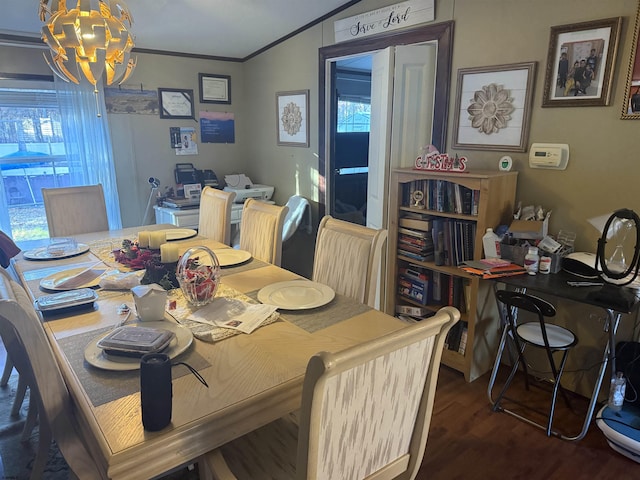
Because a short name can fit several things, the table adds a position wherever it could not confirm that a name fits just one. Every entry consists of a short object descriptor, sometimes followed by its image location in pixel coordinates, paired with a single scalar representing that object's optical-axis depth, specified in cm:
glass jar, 155
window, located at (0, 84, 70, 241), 336
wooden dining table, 94
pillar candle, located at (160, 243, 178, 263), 182
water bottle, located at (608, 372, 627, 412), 201
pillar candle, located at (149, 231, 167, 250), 211
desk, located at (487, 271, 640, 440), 181
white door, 268
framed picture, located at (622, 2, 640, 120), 194
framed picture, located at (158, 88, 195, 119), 390
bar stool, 201
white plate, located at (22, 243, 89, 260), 218
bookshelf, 233
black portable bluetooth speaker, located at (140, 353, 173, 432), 90
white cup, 142
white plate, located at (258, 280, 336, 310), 158
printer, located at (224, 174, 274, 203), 407
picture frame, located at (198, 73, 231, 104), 408
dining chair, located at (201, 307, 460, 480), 84
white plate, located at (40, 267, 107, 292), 177
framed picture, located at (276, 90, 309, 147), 374
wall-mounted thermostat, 222
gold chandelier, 163
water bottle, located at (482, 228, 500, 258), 227
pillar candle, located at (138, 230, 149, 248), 217
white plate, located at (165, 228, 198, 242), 259
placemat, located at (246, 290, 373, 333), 145
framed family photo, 202
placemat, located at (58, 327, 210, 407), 108
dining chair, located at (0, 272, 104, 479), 112
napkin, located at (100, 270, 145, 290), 177
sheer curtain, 344
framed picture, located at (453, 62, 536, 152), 234
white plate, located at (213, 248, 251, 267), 210
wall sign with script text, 269
